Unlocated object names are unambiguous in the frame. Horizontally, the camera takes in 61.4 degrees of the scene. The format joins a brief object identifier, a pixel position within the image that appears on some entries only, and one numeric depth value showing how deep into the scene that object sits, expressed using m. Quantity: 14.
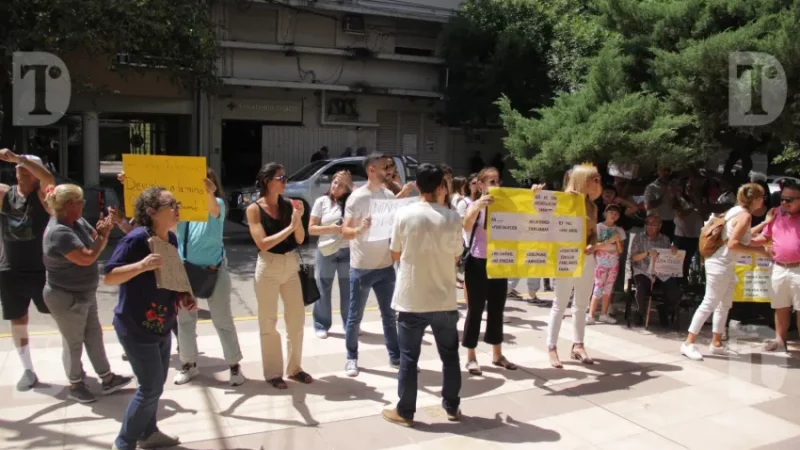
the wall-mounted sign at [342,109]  22.95
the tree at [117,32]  13.03
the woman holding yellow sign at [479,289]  5.88
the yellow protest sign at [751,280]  7.18
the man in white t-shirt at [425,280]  4.71
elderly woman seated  7.62
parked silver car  14.33
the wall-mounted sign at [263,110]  21.55
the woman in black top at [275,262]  5.25
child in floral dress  7.55
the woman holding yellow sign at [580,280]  6.16
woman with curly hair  3.99
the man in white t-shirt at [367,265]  5.76
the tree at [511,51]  20.69
